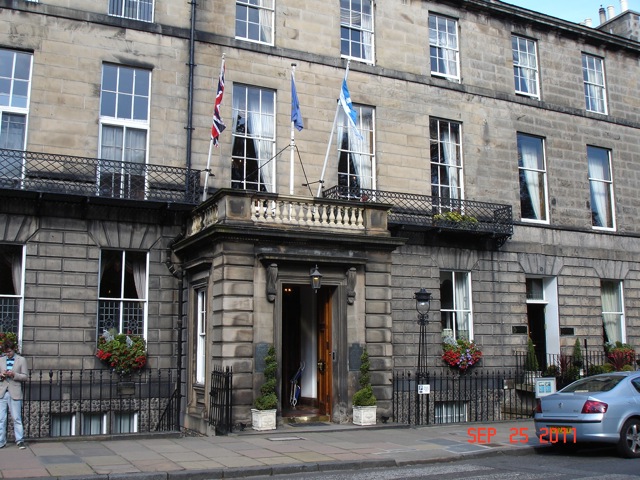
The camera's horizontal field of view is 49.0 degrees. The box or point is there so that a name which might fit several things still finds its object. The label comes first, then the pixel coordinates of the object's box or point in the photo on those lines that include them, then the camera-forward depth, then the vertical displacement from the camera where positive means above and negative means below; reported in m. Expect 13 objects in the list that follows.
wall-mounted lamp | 16.28 +1.85
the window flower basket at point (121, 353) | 17.33 +0.22
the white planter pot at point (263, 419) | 15.44 -1.29
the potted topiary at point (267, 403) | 15.47 -0.94
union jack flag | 17.69 +6.02
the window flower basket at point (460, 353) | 21.28 +0.12
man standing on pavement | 13.38 -0.51
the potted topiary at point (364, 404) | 16.59 -1.06
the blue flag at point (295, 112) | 18.34 +6.39
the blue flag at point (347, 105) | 18.55 +6.67
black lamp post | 18.97 +1.07
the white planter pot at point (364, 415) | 16.58 -1.32
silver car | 12.67 -1.07
